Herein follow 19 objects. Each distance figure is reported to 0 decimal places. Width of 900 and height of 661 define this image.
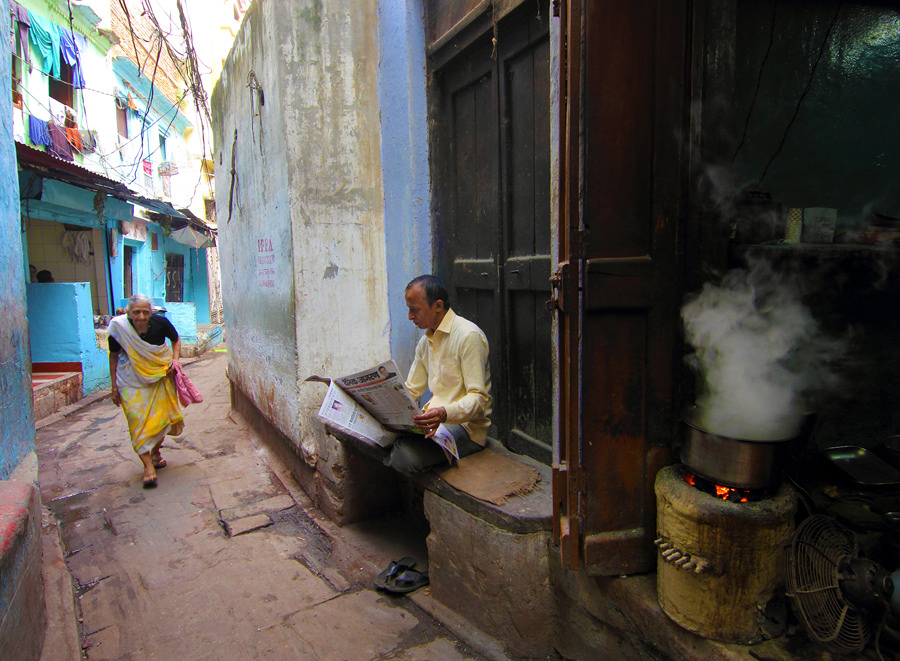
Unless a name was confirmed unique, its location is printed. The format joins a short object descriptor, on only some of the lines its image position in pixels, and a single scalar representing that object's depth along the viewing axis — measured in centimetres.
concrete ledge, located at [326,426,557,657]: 233
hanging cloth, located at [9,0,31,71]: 915
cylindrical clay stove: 164
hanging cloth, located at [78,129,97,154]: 1155
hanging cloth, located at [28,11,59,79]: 974
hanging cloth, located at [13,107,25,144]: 912
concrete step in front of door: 729
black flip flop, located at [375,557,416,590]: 308
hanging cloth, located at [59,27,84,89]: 1059
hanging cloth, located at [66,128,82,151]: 1097
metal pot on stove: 167
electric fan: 155
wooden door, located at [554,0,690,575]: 180
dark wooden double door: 288
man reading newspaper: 280
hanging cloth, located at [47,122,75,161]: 1021
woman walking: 486
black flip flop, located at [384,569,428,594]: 302
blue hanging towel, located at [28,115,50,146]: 962
